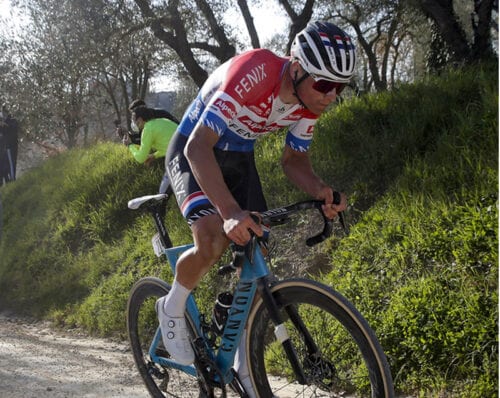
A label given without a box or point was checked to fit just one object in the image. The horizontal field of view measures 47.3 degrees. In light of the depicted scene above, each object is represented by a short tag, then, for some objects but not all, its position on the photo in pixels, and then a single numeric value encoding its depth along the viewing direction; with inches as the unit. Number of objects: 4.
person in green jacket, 287.7
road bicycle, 101.3
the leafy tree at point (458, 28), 331.3
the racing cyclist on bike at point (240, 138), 110.0
